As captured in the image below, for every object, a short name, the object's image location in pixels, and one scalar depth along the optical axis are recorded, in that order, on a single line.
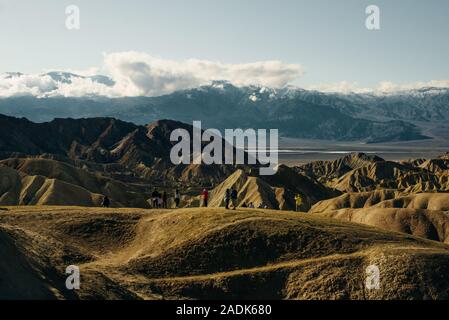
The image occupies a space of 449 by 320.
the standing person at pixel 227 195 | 67.72
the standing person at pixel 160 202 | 83.21
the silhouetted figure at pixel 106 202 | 85.53
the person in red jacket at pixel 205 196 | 70.66
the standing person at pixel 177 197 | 74.24
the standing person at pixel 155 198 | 78.93
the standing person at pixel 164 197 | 80.81
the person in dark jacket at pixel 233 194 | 67.75
